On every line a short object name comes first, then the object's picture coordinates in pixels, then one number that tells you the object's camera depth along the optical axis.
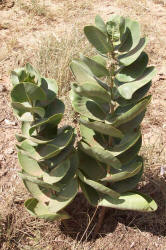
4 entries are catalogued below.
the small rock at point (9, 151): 2.73
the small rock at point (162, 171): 2.44
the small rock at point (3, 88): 3.31
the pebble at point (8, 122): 3.02
